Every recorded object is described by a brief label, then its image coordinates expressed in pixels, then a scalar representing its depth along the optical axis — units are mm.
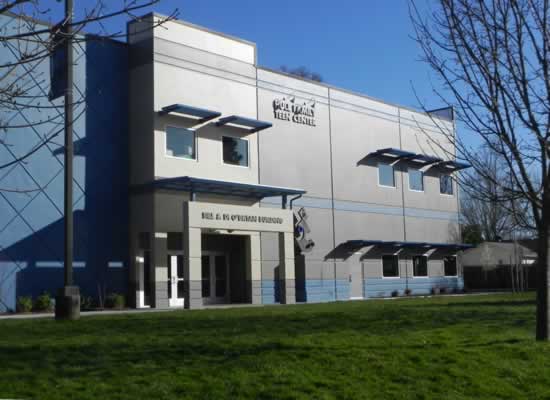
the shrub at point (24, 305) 24641
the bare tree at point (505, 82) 11289
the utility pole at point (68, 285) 16859
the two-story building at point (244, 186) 28016
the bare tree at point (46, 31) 5473
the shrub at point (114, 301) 27105
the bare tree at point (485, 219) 64875
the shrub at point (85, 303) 26375
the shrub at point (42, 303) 25266
